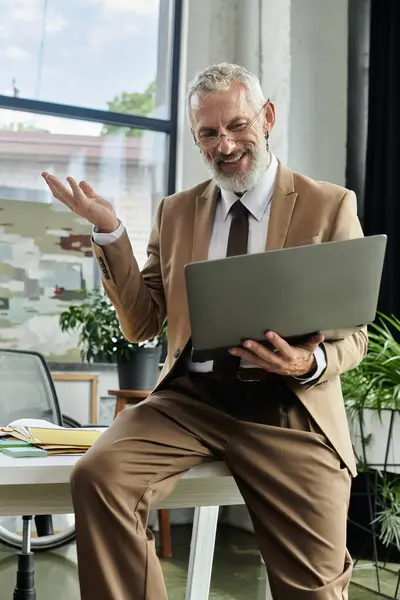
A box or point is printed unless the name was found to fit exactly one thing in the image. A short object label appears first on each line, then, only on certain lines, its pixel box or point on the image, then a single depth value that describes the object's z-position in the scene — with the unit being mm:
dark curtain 3846
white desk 1502
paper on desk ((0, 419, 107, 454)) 1710
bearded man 1501
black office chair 3104
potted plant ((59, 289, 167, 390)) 3639
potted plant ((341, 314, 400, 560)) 2943
